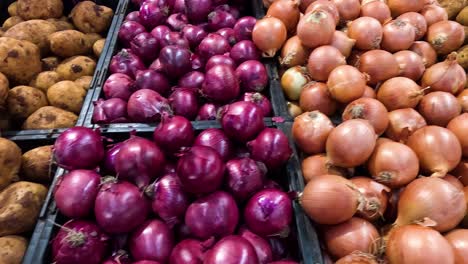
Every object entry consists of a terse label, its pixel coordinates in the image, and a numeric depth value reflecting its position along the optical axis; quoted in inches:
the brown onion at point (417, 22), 61.3
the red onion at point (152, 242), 38.3
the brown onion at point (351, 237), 37.5
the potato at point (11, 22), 73.9
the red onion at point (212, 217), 38.1
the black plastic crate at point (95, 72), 53.8
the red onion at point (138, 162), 40.9
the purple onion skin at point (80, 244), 36.6
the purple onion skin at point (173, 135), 44.8
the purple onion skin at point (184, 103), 53.7
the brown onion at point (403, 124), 47.7
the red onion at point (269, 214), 39.1
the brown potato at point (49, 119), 55.6
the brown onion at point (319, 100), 52.7
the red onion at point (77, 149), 42.8
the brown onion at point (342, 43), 56.6
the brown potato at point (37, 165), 50.4
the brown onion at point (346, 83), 49.8
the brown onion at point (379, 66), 53.2
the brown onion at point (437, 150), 42.9
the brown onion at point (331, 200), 37.8
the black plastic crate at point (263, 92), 53.4
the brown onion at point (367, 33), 56.4
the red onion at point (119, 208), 37.8
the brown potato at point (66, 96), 59.8
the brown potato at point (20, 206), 43.9
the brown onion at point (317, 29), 55.5
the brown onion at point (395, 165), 41.7
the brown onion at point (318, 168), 44.8
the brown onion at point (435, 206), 36.6
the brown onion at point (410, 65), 54.8
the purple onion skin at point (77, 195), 39.4
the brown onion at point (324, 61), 53.6
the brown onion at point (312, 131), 46.6
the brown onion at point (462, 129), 45.9
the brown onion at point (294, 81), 57.2
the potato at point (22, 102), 57.6
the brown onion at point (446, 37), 60.5
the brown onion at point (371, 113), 46.8
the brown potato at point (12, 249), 41.1
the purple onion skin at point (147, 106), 51.4
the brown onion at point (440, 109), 49.5
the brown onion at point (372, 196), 39.6
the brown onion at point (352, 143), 41.9
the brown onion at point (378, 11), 61.3
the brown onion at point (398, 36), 57.6
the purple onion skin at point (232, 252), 33.6
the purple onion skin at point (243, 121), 45.7
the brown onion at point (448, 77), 52.7
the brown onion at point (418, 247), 32.5
